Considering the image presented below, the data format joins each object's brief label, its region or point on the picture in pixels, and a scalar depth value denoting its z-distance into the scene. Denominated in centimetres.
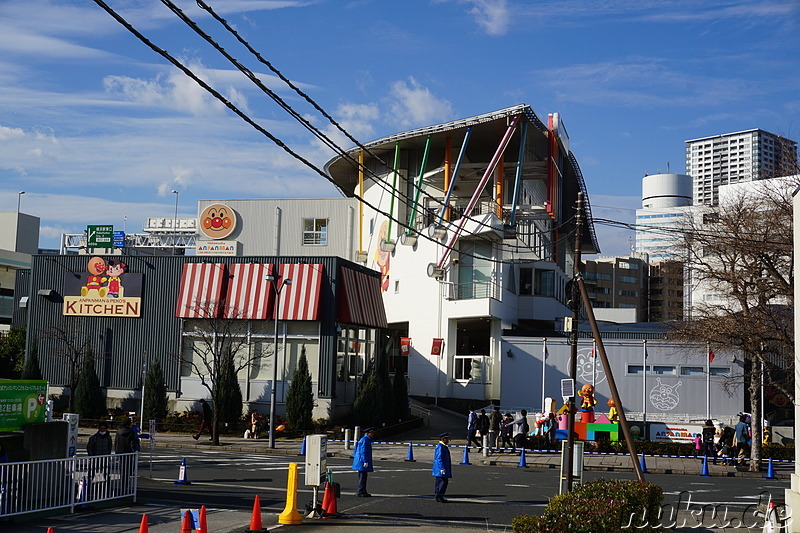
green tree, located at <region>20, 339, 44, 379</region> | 4184
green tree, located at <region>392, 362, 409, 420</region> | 4409
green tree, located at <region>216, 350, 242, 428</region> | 3809
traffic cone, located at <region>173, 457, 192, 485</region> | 2241
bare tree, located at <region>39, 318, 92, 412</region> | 4250
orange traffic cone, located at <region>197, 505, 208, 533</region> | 1411
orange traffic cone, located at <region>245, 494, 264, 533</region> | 1562
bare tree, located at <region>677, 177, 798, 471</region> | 2966
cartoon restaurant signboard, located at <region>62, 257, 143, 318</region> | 4322
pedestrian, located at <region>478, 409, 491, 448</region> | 3362
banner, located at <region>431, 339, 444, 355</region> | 5162
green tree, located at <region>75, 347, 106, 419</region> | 4066
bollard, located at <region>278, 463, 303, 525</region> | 1688
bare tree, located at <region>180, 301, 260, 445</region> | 3888
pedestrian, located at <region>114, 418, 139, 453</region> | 2045
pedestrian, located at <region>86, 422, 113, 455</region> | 1973
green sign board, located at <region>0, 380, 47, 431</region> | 1775
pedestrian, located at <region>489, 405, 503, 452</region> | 3391
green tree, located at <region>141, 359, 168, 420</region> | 4012
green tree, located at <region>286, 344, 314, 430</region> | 3816
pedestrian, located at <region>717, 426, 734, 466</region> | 3228
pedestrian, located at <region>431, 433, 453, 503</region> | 1970
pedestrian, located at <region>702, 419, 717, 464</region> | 3192
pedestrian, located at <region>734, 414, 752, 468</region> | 3225
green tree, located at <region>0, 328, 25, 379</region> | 5106
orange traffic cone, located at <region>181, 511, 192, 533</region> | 1390
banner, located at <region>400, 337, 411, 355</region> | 5192
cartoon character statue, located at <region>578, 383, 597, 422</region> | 3572
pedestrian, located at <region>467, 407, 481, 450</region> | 3450
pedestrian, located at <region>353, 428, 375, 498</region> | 2022
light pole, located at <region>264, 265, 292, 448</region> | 3372
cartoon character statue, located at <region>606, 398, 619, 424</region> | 3584
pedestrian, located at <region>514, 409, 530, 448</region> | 3503
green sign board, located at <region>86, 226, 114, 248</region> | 6025
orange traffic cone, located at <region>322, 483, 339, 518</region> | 1764
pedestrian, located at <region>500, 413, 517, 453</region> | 3509
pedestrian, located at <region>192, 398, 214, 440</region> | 3672
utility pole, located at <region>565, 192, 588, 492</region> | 1948
